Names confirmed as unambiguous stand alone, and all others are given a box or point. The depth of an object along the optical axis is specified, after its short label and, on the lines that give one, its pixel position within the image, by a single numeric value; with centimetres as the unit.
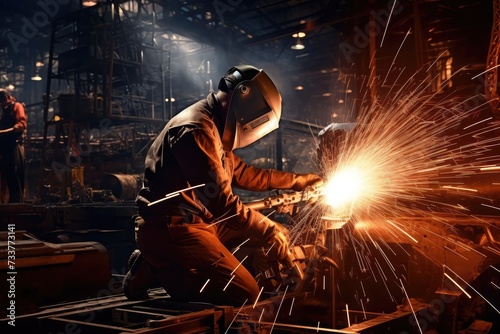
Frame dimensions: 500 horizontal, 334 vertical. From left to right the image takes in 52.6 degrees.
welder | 310
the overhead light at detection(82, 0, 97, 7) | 2007
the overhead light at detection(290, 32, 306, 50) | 1438
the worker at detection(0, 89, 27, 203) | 732
